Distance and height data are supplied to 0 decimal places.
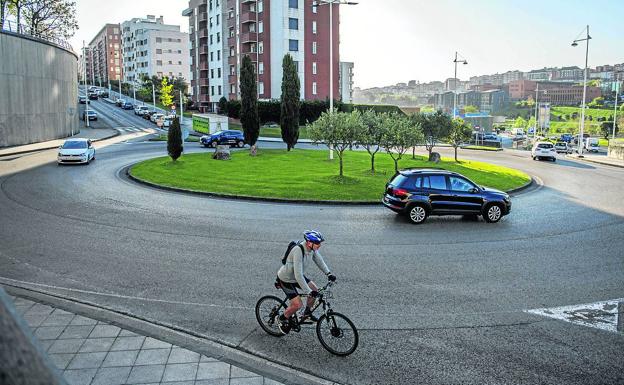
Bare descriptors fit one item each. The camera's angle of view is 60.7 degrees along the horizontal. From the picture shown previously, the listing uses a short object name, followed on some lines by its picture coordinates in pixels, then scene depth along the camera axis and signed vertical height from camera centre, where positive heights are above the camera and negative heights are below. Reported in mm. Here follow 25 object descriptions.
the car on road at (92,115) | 74469 +1232
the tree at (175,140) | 30906 -958
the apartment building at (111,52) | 178625 +24088
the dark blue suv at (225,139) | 45625 -1271
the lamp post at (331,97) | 34528 +1746
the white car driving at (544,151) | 44250 -2214
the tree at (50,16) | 62750 +12906
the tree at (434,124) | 38844 +26
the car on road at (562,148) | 54438 -2382
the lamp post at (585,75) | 48438 +4750
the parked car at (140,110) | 84131 +2249
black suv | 17594 -2412
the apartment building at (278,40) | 74438 +11894
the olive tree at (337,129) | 25547 -227
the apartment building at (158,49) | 136750 +19436
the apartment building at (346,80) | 111138 +9376
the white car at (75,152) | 30859 -1639
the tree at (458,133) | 38675 -623
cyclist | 7766 -2239
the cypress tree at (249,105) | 38406 +1366
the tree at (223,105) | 74000 +2625
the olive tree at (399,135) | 27109 -541
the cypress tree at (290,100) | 39188 +1760
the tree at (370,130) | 25844 -315
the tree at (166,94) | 82625 +4633
